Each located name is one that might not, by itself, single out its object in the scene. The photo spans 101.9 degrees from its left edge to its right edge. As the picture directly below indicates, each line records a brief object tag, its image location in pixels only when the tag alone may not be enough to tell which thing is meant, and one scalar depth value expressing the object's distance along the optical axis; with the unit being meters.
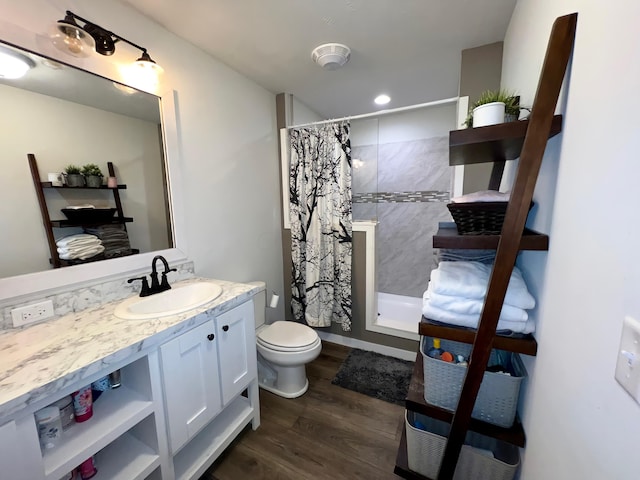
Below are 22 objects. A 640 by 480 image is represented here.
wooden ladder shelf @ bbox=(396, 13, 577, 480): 0.69
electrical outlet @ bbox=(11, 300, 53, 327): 1.06
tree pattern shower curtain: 2.23
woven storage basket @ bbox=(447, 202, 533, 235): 0.82
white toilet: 1.77
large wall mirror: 1.06
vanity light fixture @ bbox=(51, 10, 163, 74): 1.11
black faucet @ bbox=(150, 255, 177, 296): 1.45
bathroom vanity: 0.75
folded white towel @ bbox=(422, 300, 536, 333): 0.84
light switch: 0.42
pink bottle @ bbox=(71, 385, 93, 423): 0.97
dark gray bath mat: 1.90
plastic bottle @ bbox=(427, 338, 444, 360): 1.04
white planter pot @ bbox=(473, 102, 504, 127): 0.86
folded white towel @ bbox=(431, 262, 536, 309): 0.83
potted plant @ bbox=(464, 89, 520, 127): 0.86
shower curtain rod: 1.83
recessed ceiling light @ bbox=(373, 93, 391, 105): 2.51
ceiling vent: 1.69
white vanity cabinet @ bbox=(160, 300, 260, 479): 1.13
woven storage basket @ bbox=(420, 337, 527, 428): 0.88
